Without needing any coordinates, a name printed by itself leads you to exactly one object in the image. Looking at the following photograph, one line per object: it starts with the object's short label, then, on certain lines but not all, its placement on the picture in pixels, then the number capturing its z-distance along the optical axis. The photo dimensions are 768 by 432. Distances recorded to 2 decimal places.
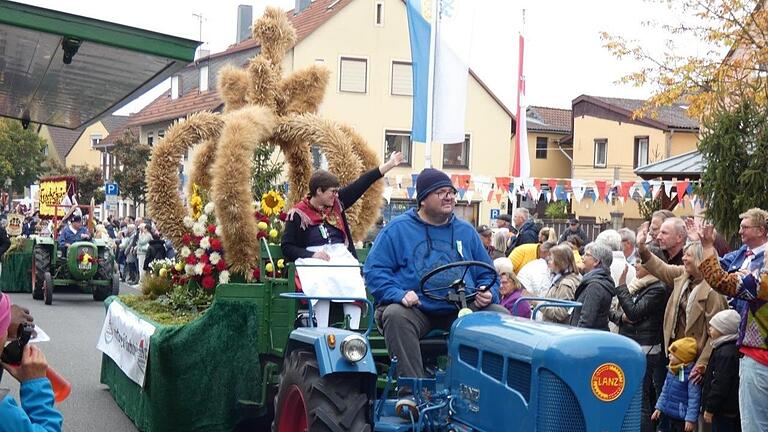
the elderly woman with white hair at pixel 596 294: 8.38
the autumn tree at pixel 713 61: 17.45
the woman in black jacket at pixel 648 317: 8.45
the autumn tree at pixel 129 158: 46.90
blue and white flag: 14.20
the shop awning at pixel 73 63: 4.53
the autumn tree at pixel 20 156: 57.75
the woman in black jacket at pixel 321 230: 8.09
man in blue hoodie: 6.14
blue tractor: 5.01
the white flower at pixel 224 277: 9.36
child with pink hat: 3.25
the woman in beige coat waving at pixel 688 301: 7.70
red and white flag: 22.23
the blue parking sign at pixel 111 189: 36.25
